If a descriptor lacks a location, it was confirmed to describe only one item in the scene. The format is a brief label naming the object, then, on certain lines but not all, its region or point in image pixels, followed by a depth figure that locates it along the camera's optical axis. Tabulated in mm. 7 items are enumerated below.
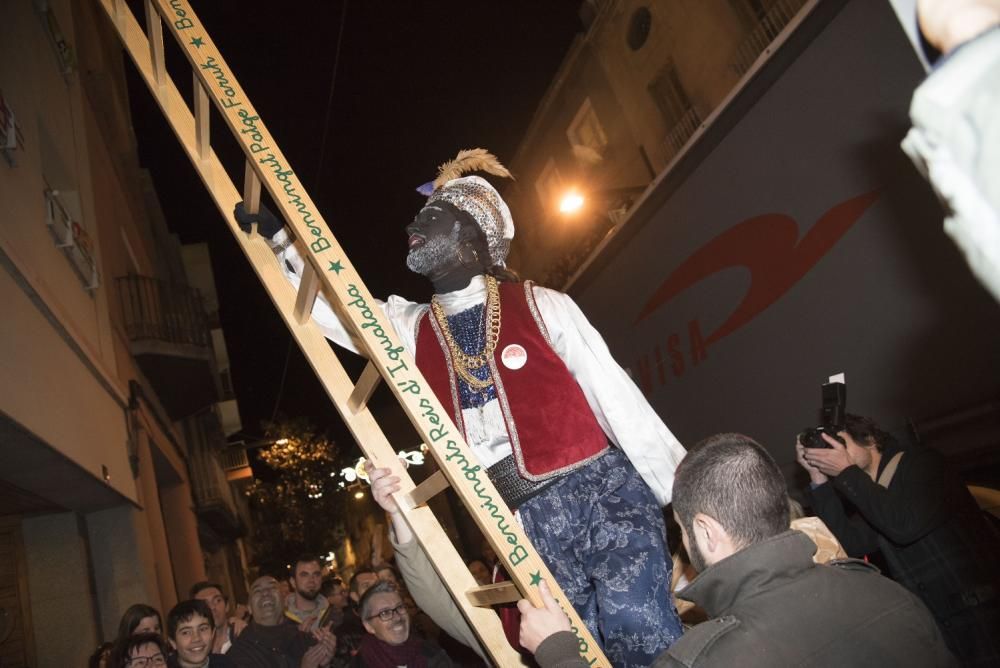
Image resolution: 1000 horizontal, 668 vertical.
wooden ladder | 2031
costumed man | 2283
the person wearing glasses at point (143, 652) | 3789
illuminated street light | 14523
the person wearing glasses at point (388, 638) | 4223
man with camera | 3309
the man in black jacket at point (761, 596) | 1542
